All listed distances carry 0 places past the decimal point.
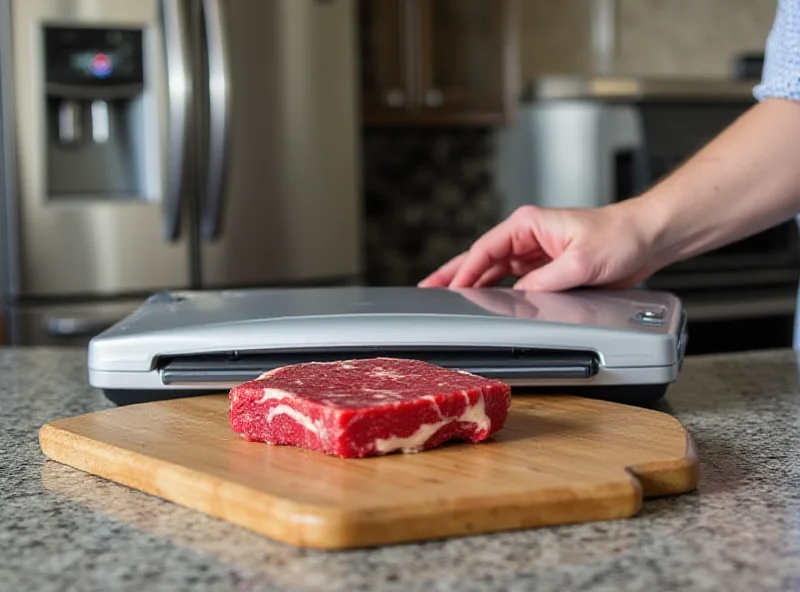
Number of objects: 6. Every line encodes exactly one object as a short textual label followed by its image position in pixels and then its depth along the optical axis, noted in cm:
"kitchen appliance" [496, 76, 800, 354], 297
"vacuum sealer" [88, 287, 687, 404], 93
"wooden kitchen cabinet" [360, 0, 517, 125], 330
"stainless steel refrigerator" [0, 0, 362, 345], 265
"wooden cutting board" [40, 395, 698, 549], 60
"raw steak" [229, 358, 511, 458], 70
